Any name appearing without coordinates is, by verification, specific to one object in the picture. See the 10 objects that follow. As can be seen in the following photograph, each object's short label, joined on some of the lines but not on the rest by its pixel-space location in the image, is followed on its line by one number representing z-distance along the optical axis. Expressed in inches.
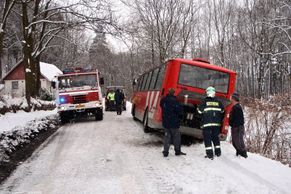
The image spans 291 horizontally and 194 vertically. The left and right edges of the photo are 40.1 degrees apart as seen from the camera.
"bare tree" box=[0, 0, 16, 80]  782.5
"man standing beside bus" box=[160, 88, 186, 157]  422.3
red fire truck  837.2
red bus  483.5
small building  2326.5
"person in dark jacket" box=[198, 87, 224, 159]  402.9
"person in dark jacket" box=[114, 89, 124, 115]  1058.6
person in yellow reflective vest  1273.4
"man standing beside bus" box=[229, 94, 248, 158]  405.7
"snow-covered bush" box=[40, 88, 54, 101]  1638.8
